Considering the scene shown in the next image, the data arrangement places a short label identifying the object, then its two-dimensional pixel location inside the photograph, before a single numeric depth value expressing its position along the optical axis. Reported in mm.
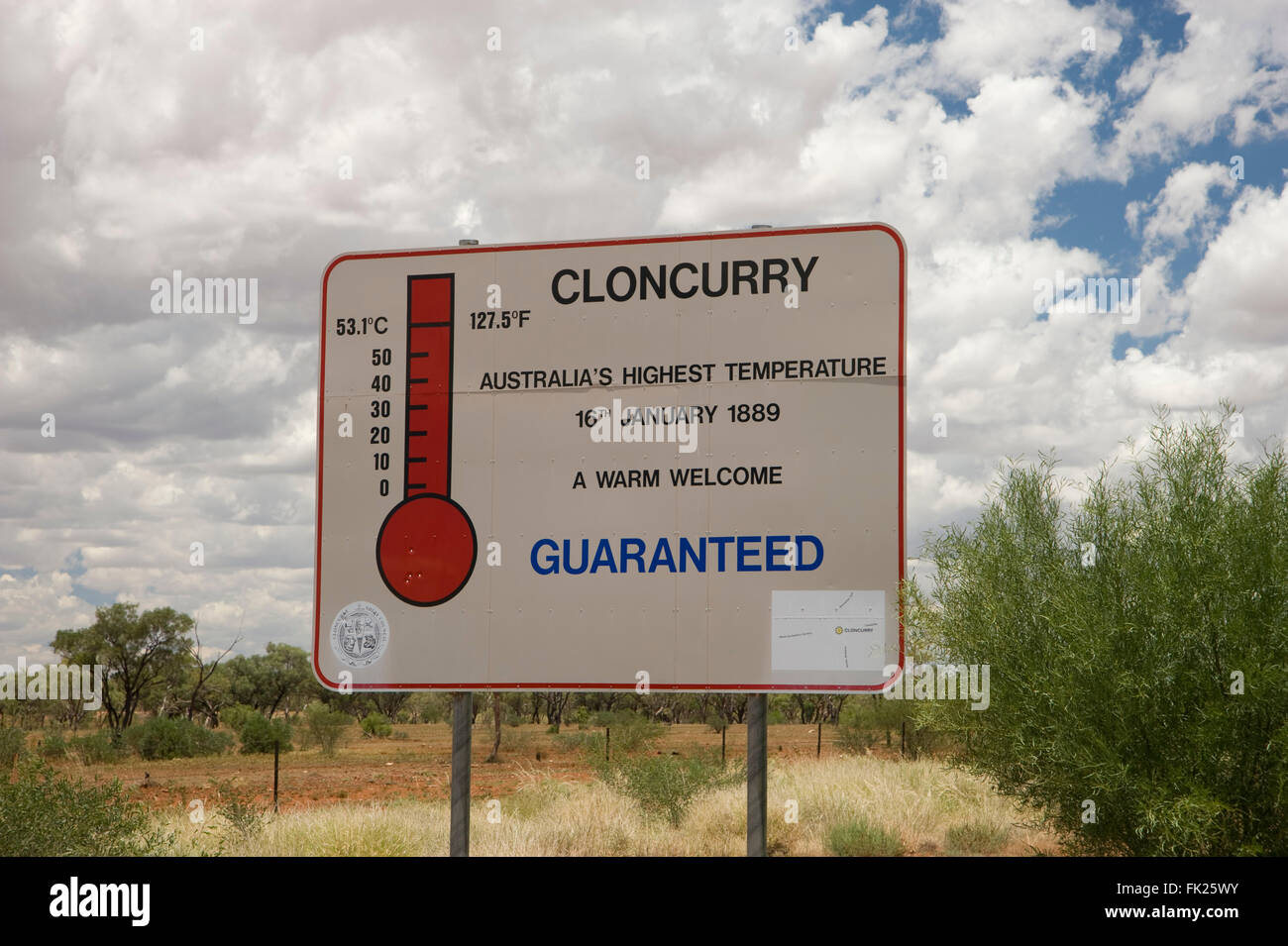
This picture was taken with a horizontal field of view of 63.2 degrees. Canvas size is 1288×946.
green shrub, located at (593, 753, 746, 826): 13484
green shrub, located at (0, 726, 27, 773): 17922
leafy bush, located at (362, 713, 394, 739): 41688
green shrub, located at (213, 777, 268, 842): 10883
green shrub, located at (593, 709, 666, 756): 29812
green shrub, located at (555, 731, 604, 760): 29348
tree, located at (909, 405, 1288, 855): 6684
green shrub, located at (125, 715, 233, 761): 29656
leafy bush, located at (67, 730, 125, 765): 27984
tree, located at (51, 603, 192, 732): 39500
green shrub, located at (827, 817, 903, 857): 11242
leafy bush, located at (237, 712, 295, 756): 32375
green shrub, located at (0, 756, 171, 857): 8109
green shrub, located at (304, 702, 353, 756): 33875
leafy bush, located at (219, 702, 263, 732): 41625
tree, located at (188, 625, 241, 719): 42328
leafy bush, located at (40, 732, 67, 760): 28316
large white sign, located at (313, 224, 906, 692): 7418
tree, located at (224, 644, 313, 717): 48406
